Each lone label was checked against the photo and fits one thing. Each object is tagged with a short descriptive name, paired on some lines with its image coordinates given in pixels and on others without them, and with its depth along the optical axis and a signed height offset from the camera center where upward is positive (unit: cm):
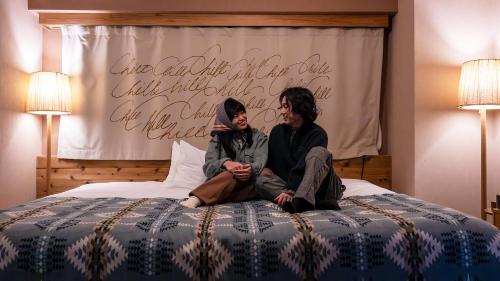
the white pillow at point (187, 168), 277 -15
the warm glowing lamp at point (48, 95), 296 +36
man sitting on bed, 188 -8
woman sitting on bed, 221 -4
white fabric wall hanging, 325 +53
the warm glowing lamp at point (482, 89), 257 +38
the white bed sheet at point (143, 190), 243 -27
